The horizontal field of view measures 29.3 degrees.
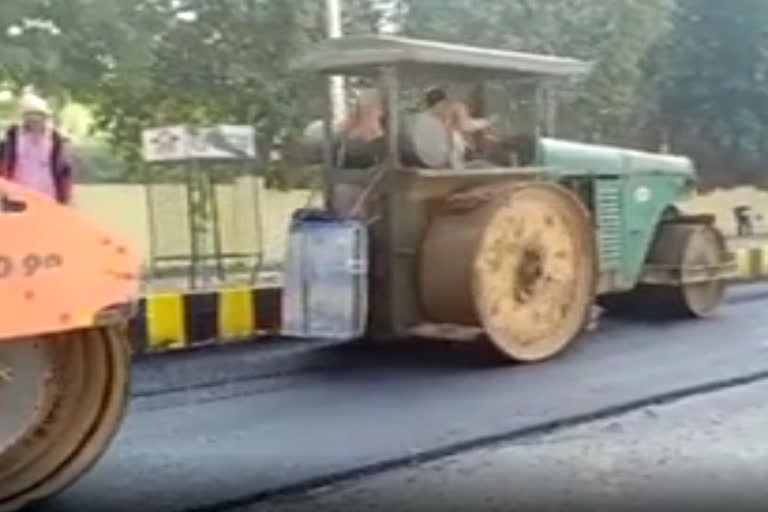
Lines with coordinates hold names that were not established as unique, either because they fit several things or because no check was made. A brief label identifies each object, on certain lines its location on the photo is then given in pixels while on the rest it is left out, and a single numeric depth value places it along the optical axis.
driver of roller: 8.41
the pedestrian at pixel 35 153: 7.77
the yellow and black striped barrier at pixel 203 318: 8.66
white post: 8.70
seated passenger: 8.20
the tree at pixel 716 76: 21.78
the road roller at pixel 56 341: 4.66
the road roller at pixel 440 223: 8.02
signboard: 12.18
